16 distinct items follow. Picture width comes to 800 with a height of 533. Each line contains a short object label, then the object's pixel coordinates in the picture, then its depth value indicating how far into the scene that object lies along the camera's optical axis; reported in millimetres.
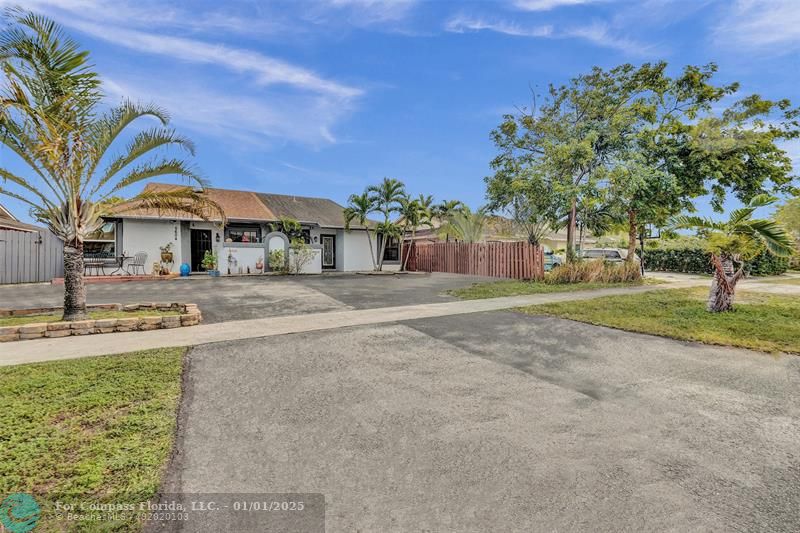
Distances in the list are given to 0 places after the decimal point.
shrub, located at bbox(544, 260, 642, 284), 15242
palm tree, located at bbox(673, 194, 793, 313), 8000
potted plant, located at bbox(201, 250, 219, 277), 18062
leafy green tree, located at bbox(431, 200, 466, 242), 25898
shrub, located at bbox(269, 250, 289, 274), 19219
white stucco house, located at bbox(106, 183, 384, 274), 17250
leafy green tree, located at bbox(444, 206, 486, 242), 25547
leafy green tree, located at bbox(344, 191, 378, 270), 21250
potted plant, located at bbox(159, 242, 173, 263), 17875
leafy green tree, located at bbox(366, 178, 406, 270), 21344
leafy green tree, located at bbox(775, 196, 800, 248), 25625
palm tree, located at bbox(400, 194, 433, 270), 21791
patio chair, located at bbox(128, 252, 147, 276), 17234
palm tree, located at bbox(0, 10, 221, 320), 6336
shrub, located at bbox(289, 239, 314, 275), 19703
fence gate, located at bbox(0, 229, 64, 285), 14633
